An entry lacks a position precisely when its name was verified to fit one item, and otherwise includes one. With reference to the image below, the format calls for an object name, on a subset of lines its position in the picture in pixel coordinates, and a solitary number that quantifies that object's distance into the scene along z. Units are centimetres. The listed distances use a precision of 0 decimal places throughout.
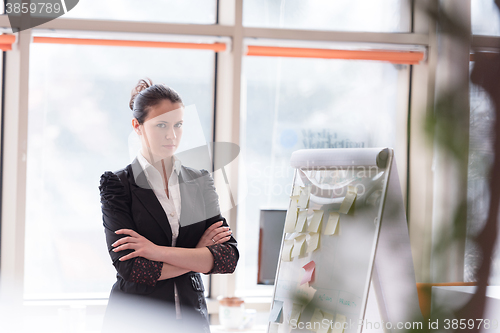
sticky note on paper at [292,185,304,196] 423
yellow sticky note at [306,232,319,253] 405
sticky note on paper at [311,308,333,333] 382
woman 396
